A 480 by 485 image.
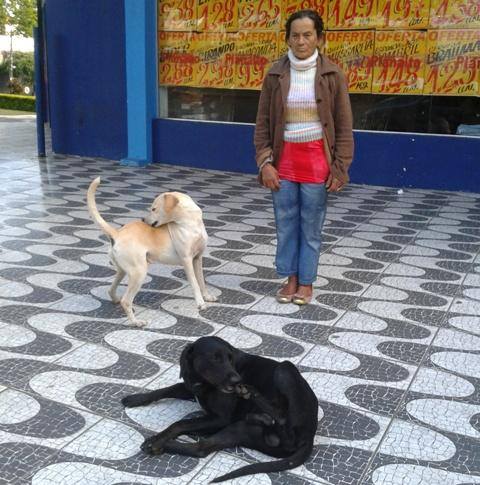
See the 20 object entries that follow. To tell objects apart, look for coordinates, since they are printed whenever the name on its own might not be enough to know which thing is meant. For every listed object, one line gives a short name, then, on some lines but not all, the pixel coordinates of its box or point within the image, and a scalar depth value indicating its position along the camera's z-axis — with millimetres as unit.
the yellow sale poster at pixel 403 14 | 8266
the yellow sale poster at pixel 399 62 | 8383
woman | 4055
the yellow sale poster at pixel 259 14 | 9094
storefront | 8250
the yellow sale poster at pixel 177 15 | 9758
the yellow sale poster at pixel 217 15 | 9453
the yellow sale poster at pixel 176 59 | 9922
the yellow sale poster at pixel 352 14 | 8523
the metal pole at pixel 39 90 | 10371
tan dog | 3949
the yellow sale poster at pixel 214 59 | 9609
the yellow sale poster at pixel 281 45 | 9067
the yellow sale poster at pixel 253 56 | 9242
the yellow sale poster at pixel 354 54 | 8633
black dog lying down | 2607
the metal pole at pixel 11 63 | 34312
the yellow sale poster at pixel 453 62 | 8102
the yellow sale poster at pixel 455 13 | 8016
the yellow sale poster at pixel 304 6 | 8766
